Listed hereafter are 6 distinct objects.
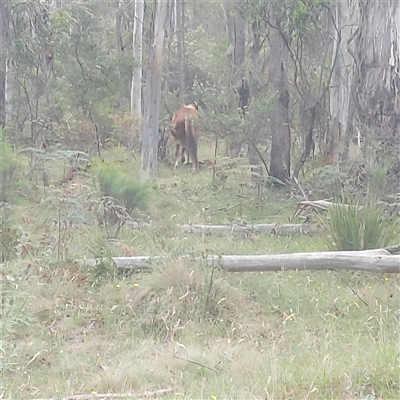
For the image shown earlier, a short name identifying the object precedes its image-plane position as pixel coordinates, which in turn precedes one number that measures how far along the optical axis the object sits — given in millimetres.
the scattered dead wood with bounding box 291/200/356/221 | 15701
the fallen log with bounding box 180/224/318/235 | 15805
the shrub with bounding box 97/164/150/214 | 17406
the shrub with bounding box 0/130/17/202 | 16719
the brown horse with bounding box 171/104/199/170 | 29875
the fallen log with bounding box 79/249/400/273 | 11008
